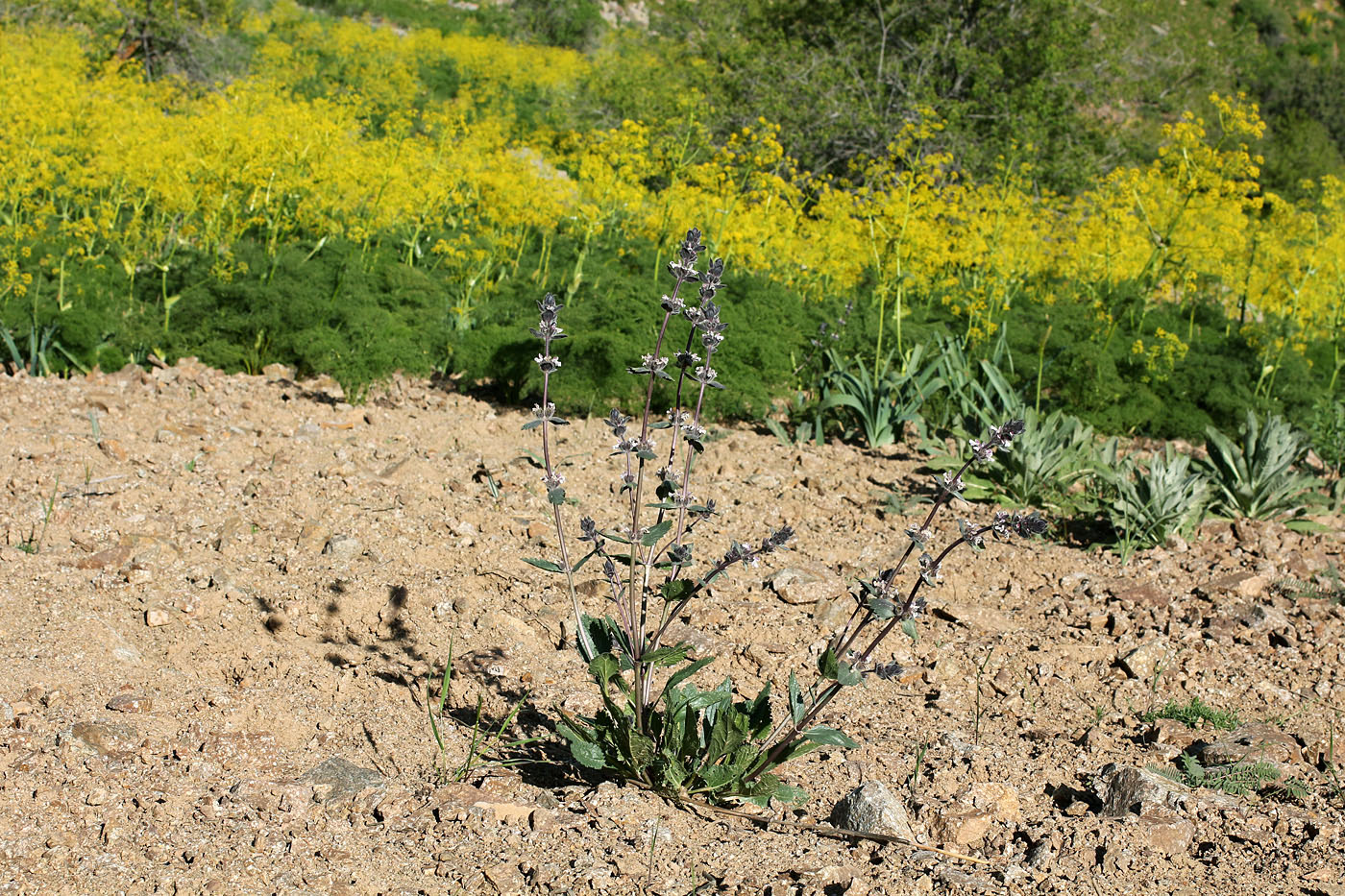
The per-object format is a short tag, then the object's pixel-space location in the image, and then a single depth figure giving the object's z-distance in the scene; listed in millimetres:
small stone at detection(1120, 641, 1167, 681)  3381
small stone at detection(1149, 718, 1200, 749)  3002
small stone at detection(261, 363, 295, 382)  5363
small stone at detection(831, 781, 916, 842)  2441
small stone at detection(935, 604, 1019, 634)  3613
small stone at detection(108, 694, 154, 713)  2637
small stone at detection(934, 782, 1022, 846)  2508
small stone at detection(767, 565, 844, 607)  3643
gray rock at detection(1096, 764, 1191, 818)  2582
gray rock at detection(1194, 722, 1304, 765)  2863
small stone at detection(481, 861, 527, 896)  2205
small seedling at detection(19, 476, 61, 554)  3330
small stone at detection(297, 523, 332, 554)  3604
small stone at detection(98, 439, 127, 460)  4125
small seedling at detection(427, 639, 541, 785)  2564
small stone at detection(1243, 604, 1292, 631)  3646
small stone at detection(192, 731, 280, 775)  2529
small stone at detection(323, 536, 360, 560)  3549
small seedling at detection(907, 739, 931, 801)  2676
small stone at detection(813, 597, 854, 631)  3533
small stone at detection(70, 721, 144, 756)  2488
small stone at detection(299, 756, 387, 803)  2473
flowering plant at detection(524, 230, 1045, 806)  2191
